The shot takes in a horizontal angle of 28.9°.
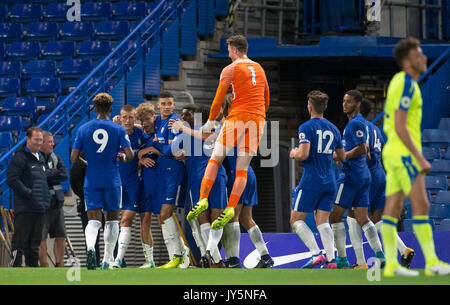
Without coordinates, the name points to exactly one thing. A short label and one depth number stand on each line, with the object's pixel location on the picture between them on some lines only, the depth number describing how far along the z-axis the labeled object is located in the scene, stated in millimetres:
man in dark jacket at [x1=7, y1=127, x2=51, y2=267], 13375
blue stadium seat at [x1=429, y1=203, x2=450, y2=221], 15922
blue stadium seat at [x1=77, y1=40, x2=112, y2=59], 19203
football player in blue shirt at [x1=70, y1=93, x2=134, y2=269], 10438
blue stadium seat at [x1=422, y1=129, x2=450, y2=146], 17172
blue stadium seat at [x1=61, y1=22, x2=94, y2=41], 20094
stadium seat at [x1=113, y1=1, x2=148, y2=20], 20078
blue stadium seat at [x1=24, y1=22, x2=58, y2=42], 20547
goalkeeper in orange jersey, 9867
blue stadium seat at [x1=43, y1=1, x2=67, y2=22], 21031
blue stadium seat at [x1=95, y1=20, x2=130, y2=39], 19609
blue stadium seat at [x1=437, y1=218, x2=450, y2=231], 15188
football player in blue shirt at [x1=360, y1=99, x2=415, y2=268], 11227
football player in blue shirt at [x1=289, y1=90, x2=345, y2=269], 10344
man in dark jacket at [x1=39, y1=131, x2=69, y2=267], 14148
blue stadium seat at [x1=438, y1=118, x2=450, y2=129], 17469
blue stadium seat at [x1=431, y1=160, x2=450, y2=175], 16734
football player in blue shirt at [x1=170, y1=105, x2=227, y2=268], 11180
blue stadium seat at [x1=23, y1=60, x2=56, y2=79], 19234
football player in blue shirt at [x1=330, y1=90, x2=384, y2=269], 10758
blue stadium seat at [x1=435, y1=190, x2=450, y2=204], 16141
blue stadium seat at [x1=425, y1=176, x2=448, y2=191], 16609
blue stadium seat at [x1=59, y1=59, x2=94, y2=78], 18797
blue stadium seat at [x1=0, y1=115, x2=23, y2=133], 17562
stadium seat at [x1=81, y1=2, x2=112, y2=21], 20547
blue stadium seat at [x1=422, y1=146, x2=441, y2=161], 16938
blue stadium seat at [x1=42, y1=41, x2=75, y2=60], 19703
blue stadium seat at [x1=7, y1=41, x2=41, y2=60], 20016
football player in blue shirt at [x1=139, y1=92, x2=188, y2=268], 11539
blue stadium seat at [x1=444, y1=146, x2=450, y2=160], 16991
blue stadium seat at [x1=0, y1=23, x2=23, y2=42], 20750
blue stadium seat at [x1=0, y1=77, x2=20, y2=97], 18953
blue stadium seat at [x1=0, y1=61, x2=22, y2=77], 19422
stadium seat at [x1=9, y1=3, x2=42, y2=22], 21266
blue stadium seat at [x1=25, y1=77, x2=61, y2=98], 18547
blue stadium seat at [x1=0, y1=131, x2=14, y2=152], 16969
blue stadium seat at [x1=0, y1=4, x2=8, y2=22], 21422
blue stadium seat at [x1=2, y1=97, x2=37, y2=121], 18047
